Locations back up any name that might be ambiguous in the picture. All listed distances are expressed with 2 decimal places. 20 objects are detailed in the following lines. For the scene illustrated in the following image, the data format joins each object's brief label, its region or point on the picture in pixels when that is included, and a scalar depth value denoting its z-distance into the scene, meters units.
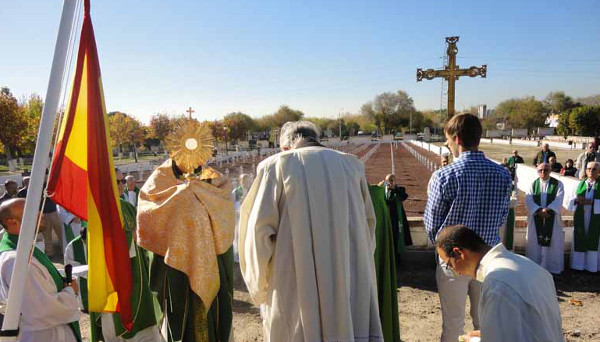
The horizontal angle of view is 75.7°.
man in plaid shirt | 2.92
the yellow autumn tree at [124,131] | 37.00
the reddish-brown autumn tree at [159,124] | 43.09
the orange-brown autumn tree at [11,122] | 23.72
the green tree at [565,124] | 56.91
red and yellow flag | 2.32
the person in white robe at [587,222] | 5.98
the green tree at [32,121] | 26.48
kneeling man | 1.74
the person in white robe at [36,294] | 2.58
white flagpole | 1.84
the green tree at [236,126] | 55.59
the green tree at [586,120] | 51.56
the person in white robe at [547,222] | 6.10
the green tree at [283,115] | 89.06
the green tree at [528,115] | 81.38
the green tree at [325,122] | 100.89
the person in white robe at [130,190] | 7.87
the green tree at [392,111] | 105.38
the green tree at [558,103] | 82.94
